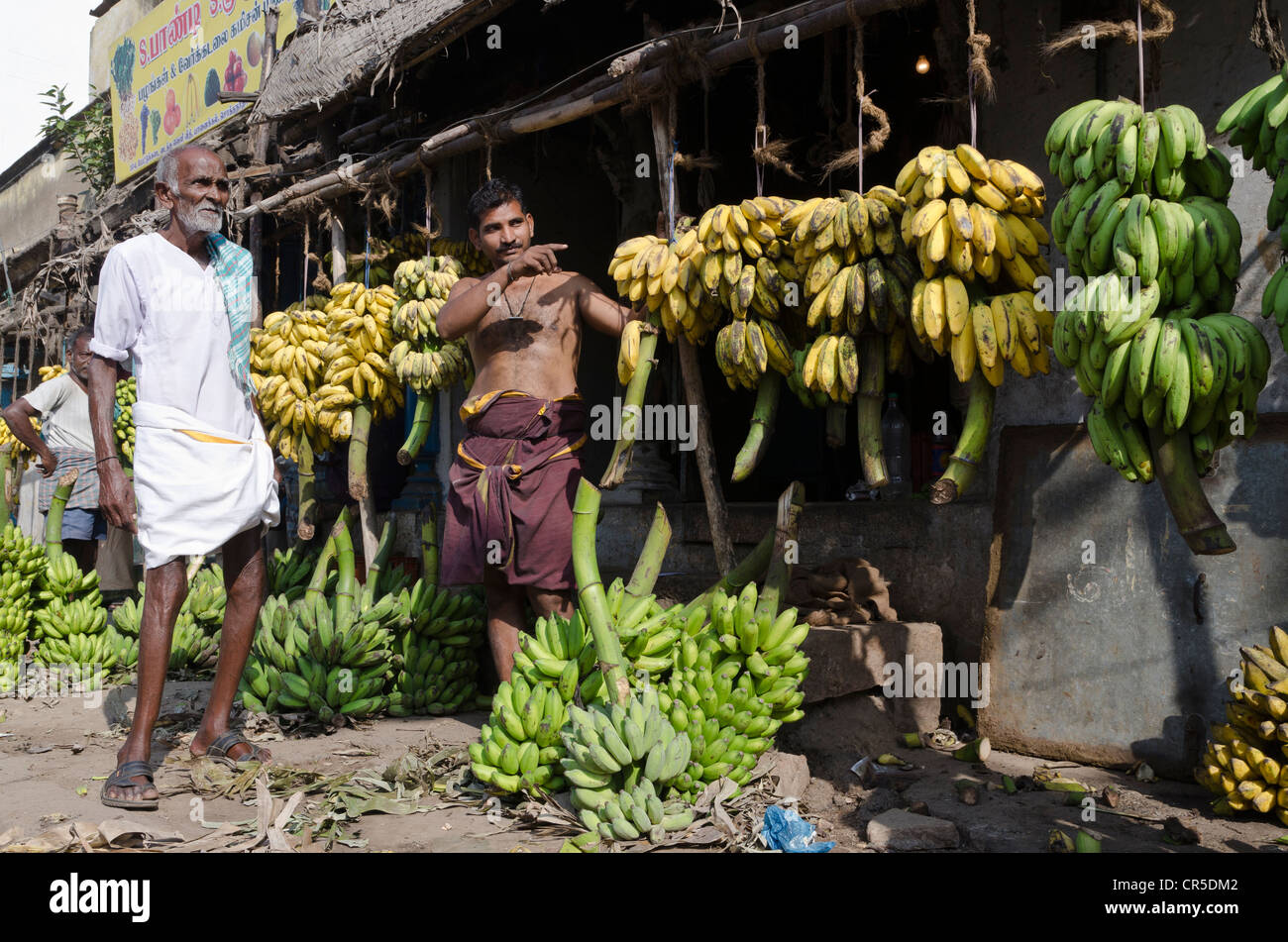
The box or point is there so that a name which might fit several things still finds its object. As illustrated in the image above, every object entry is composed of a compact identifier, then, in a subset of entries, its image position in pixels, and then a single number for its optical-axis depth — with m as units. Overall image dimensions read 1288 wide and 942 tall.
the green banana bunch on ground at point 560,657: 3.57
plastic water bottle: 5.72
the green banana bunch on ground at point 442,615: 5.04
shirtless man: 4.19
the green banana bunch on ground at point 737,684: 3.30
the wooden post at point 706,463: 4.16
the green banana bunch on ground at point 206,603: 6.33
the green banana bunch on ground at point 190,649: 5.82
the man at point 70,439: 7.13
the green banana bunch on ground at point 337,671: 4.61
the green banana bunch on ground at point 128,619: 6.16
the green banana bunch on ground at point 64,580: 6.40
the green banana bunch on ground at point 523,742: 3.34
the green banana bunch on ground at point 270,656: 4.68
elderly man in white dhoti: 3.41
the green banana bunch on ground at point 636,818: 2.90
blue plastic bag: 2.77
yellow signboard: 9.20
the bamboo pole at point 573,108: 3.88
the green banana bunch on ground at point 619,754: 3.01
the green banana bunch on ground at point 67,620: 6.07
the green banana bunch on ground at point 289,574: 6.66
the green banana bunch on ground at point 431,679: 4.86
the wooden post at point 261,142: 8.00
